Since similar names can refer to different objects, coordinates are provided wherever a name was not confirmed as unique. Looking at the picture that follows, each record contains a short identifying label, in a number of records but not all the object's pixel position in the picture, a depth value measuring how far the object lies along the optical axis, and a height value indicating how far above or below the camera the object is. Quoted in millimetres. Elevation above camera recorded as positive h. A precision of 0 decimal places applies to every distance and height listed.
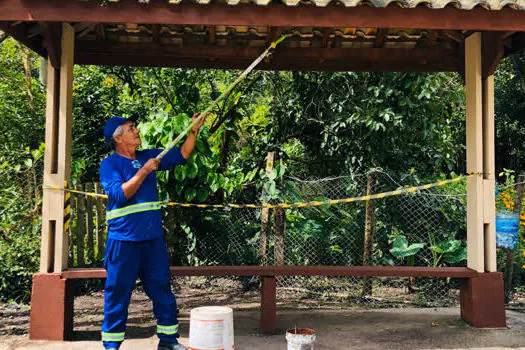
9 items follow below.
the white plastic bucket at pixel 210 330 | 3691 -920
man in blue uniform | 4195 -327
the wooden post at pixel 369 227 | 6988 -369
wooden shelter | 4285 +1511
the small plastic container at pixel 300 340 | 3781 -1015
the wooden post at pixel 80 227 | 6953 -392
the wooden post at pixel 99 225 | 7324 -381
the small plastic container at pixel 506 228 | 5574 -296
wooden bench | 5332 -747
